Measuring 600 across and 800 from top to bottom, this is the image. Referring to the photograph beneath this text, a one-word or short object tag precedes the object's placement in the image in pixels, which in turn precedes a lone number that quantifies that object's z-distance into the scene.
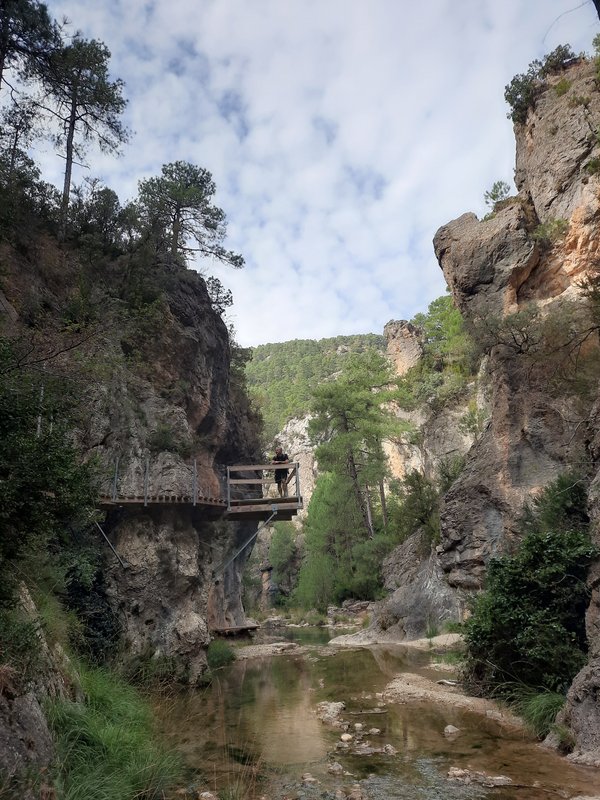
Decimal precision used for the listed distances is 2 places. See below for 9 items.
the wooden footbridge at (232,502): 15.44
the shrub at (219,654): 18.56
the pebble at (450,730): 8.62
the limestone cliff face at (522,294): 18.55
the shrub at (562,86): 25.52
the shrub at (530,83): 27.14
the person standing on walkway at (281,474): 18.23
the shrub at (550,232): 23.95
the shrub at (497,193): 31.52
